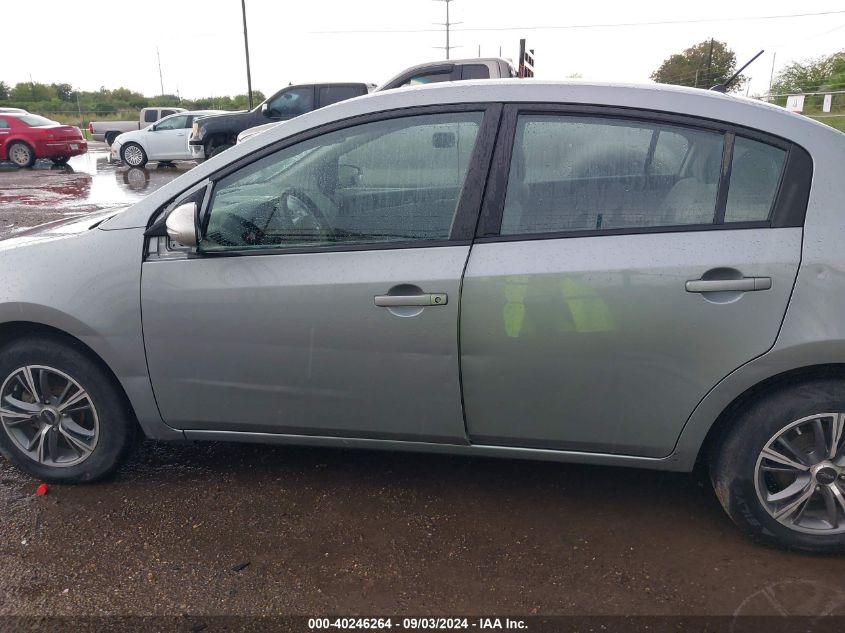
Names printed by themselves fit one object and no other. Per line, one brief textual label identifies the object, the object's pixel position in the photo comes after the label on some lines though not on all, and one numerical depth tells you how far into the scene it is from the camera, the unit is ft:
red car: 65.16
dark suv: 45.44
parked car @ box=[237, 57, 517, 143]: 33.53
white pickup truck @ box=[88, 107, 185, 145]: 94.99
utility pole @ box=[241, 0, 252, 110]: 102.63
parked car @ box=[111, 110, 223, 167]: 66.39
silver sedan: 7.98
